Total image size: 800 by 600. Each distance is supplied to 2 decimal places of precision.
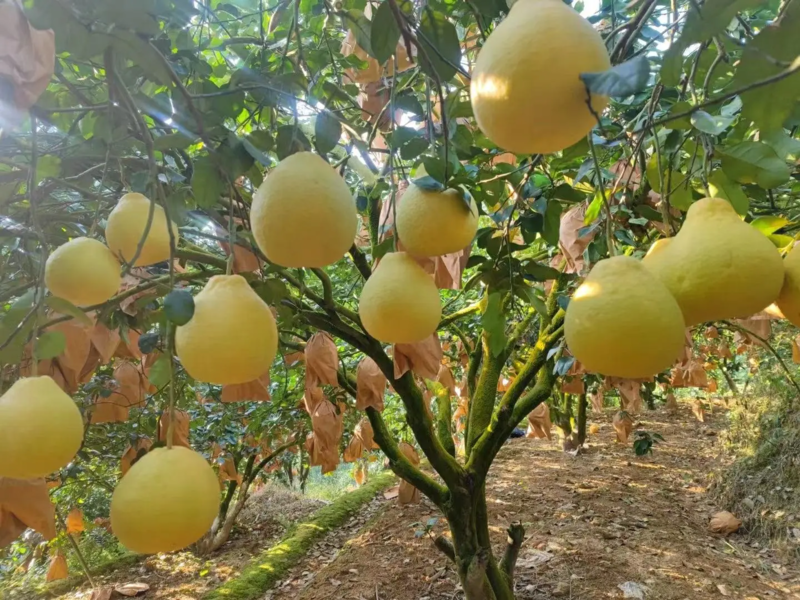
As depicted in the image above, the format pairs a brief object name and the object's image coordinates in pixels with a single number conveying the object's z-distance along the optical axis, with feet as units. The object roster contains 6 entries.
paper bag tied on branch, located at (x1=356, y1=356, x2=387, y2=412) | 5.68
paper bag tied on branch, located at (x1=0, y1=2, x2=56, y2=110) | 1.36
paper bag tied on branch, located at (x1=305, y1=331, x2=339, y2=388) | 5.04
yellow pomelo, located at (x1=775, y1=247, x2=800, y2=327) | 1.50
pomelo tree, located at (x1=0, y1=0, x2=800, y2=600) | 1.60
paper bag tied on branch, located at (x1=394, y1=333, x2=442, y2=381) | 3.46
